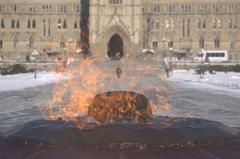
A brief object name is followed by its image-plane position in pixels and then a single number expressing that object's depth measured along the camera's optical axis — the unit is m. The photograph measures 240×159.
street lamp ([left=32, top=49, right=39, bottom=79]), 89.08
